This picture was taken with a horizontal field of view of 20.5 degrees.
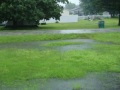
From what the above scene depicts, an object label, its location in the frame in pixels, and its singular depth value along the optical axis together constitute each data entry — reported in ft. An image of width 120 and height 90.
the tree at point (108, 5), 149.31
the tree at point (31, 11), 121.70
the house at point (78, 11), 510.99
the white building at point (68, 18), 227.20
